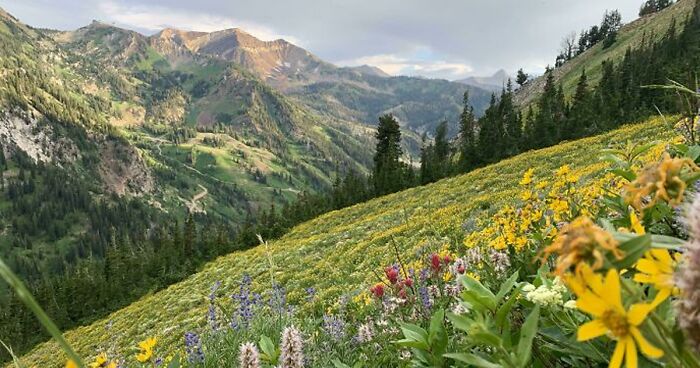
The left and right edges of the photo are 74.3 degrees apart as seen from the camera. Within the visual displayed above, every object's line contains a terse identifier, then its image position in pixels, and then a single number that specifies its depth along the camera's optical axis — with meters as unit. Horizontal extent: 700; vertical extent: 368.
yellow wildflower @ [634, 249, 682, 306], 0.82
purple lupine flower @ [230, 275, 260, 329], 4.61
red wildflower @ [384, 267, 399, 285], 3.52
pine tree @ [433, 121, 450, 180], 87.69
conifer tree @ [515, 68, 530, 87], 163.07
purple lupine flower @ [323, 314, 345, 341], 4.42
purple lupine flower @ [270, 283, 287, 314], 4.32
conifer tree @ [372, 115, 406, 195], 67.25
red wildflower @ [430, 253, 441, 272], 3.62
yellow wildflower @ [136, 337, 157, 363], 3.35
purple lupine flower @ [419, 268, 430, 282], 4.40
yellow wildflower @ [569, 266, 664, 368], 0.76
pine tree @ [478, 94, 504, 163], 59.71
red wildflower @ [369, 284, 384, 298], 3.71
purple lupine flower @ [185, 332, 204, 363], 4.07
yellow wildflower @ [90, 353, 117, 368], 2.51
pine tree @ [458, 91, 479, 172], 60.09
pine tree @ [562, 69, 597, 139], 49.80
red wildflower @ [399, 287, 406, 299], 3.82
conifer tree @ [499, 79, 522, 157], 60.03
